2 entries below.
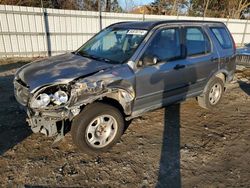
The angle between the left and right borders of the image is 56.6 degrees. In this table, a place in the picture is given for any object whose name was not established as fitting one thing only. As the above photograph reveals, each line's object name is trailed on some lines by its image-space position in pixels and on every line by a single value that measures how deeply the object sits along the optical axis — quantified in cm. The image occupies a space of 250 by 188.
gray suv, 304
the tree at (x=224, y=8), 2442
